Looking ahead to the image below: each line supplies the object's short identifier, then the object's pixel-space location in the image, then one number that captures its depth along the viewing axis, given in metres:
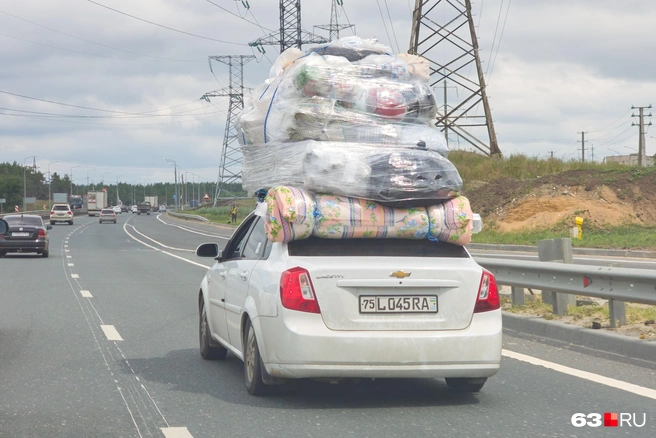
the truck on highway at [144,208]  146.61
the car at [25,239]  30.66
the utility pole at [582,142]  117.06
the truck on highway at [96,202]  127.69
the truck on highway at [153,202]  169.25
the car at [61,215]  81.69
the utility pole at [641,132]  75.50
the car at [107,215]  90.25
